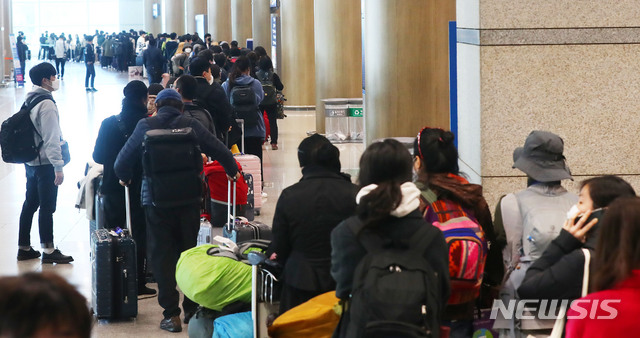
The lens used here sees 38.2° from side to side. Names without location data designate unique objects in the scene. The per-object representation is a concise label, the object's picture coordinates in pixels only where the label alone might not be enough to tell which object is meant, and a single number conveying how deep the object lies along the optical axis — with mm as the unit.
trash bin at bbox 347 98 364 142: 17328
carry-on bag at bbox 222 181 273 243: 6668
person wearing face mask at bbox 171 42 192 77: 17109
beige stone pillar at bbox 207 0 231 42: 36781
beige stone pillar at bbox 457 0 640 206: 6332
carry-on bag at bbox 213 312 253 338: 5047
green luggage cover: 5273
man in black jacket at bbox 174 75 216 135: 7664
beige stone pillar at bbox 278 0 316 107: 22203
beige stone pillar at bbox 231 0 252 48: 32125
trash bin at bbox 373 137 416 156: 9612
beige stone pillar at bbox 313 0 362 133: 17547
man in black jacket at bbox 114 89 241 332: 6258
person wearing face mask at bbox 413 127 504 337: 4043
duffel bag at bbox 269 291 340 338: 4293
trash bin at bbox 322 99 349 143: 16891
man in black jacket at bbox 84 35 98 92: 31469
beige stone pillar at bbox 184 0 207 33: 42375
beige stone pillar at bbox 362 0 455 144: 10711
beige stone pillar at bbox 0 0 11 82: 32281
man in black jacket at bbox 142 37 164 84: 25547
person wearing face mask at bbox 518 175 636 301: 3537
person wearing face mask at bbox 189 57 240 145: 9391
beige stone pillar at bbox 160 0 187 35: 48031
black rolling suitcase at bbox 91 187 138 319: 6633
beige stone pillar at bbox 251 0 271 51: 27875
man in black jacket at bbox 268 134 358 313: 4461
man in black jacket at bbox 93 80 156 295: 7078
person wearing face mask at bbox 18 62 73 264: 7926
